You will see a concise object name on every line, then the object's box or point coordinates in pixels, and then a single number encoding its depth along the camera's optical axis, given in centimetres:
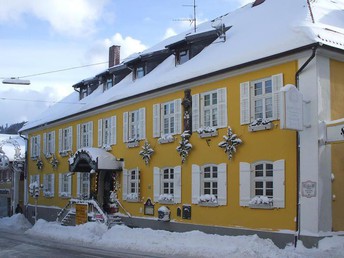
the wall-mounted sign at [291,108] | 1541
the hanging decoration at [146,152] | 2411
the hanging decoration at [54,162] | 3472
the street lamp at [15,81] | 2242
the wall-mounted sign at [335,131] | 1545
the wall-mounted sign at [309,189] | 1591
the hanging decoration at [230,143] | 1898
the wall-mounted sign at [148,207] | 2385
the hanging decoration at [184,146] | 2150
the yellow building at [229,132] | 1633
